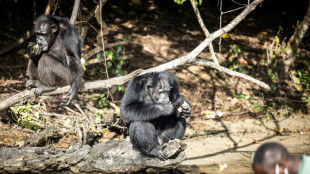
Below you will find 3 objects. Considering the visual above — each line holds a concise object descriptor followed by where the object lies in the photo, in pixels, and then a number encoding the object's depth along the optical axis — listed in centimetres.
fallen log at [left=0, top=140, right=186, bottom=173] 1146
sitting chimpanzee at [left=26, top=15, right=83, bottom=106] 1449
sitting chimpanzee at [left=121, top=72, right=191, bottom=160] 1220
